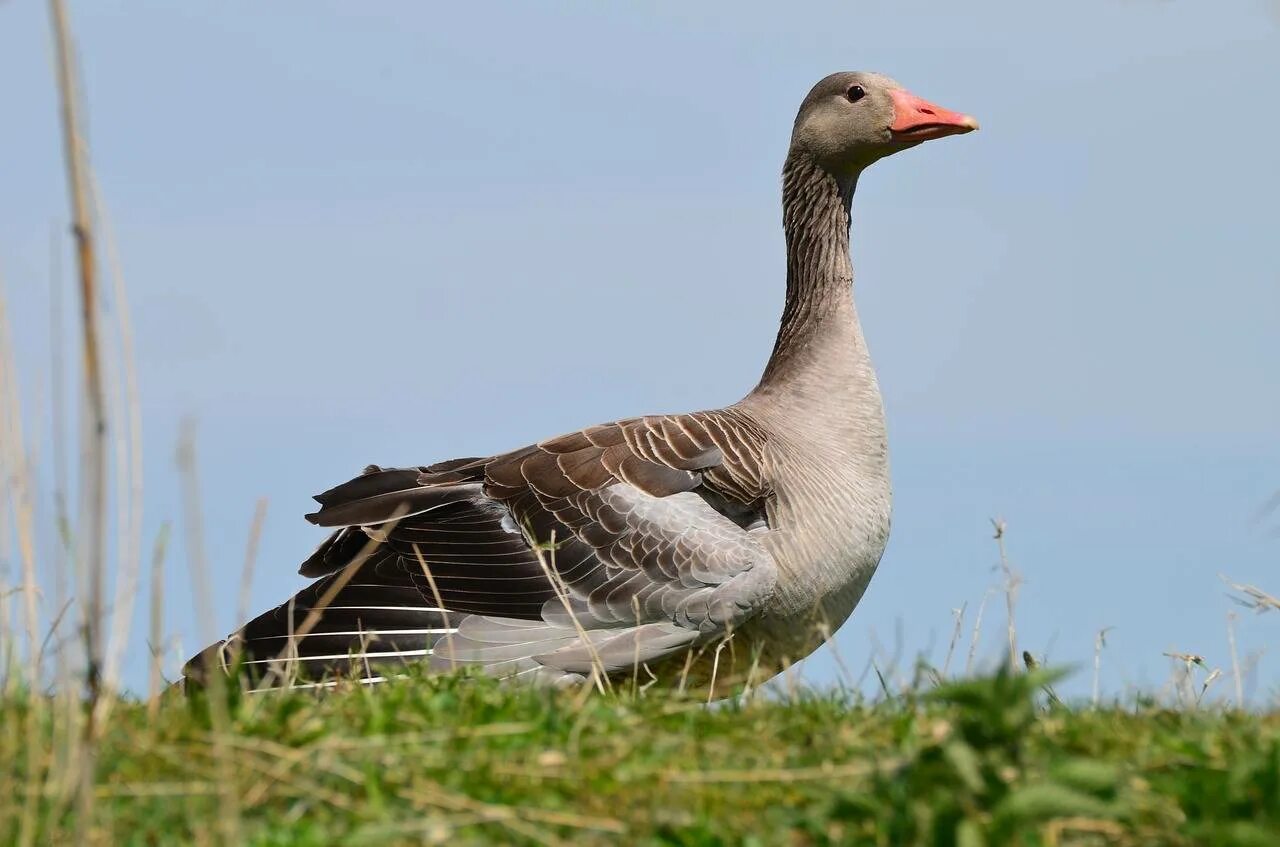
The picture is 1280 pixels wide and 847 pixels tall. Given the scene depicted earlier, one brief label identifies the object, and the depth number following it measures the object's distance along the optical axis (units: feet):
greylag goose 49.03
